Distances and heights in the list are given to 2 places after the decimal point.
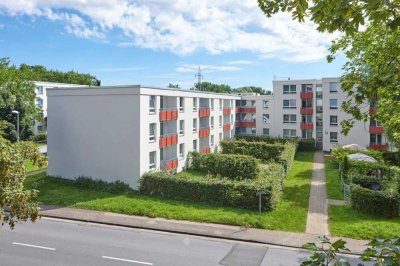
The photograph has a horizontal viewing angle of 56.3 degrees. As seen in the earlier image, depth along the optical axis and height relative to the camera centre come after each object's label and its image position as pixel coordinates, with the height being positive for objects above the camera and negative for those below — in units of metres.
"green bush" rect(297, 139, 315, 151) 52.75 -3.03
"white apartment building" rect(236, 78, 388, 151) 49.50 +1.24
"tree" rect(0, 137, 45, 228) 9.02 -1.55
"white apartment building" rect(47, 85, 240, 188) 27.66 -0.61
